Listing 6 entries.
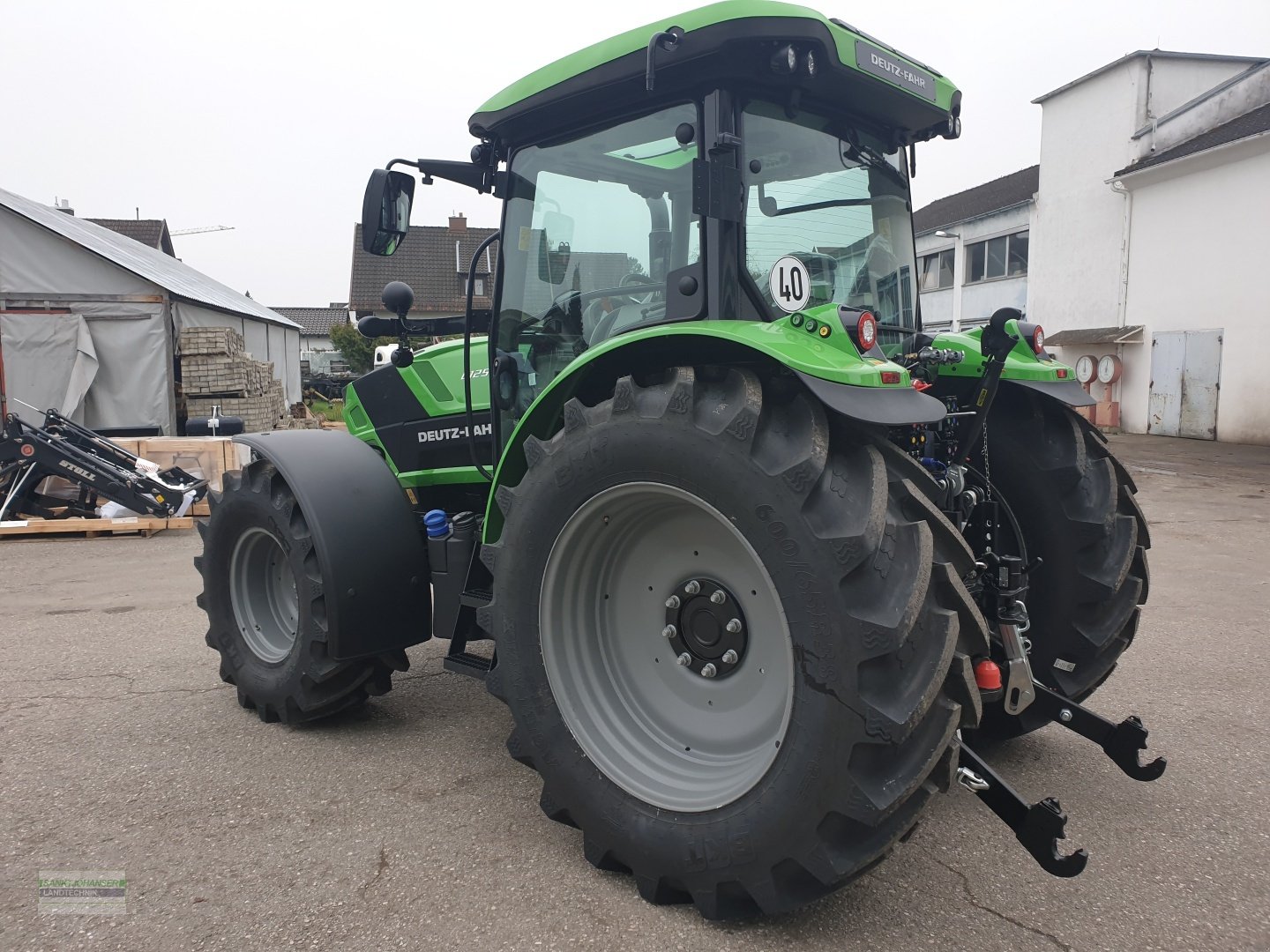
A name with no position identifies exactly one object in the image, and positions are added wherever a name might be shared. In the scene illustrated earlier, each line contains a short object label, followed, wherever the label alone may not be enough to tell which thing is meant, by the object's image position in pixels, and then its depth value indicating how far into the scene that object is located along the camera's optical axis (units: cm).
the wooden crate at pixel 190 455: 1021
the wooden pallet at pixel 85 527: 884
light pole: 2802
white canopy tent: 1404
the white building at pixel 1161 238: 1731
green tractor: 228
